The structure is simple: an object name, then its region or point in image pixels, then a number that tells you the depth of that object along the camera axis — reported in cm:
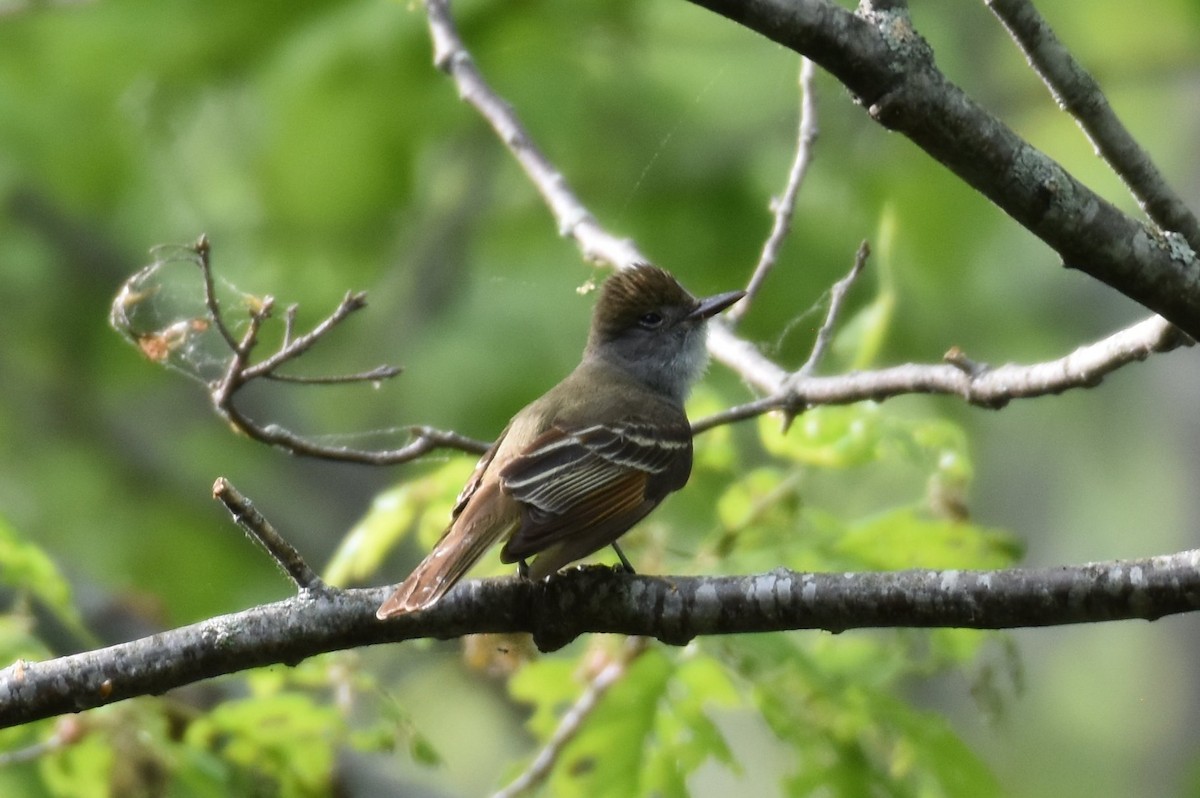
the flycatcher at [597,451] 711
